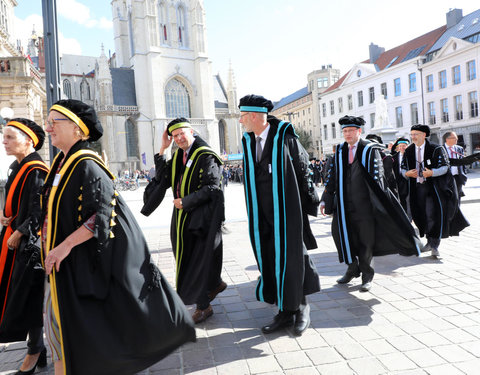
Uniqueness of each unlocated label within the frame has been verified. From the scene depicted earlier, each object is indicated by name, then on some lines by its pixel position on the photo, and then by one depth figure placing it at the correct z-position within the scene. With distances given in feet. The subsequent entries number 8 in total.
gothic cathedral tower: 169.27
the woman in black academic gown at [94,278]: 7.41
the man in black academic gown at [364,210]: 14.74
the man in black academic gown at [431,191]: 19.33
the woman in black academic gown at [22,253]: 9.48
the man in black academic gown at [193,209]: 12.32
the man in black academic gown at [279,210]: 11.23
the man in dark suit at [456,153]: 25.36
